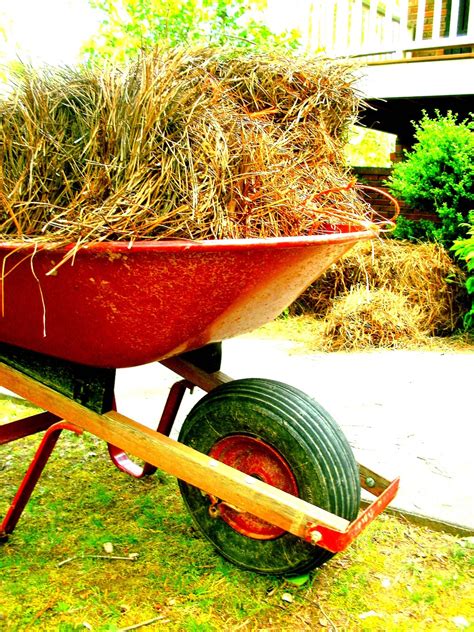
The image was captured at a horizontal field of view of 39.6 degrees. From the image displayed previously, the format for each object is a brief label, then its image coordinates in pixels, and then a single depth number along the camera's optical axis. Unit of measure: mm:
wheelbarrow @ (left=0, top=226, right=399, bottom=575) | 1505
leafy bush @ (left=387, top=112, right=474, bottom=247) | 5043
